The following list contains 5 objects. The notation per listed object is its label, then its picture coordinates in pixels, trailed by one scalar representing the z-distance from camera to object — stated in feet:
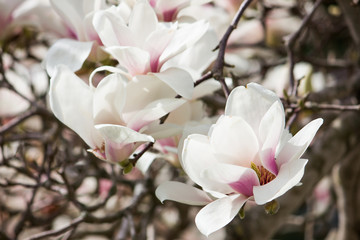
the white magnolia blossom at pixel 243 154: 3.89
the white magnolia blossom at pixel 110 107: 4.04
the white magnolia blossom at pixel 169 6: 4.39
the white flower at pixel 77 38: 4.22
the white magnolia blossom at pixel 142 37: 4.10
